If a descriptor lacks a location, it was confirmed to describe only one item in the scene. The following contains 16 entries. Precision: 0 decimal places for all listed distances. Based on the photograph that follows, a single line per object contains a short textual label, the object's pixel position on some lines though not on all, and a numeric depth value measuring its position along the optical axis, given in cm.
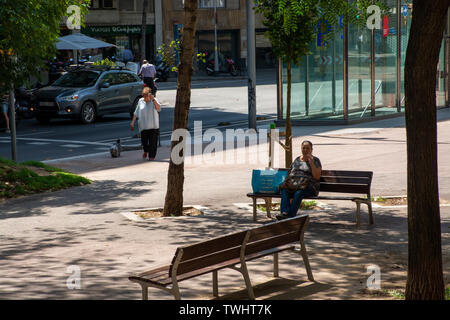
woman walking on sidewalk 1800
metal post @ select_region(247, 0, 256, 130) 2278
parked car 2569
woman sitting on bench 1112
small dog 1869
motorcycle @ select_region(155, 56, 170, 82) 4493
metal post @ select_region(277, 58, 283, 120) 2431
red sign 2559
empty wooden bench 702
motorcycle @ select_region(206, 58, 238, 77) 5006
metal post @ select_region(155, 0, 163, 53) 5434
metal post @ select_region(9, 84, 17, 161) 1589
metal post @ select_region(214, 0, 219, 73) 5141
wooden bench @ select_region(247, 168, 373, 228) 1143
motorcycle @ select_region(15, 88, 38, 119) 2702
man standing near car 3225
